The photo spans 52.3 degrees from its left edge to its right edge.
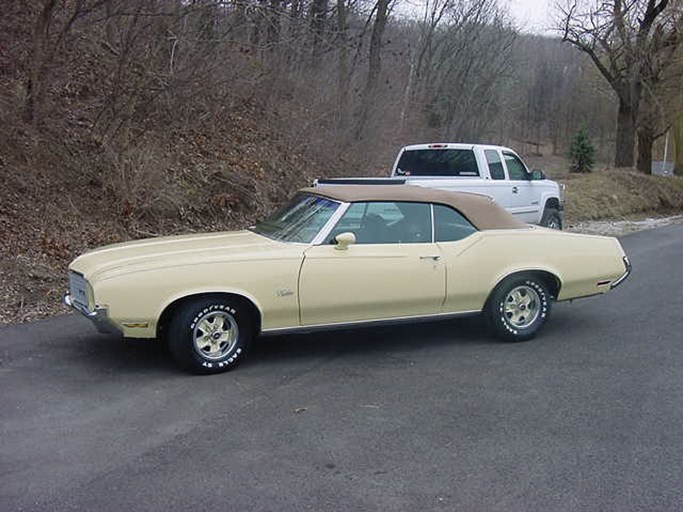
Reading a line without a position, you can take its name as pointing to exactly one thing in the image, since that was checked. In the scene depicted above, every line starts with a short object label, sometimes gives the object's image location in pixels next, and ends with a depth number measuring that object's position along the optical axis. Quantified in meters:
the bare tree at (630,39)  27.91
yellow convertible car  5.60
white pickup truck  12.60
